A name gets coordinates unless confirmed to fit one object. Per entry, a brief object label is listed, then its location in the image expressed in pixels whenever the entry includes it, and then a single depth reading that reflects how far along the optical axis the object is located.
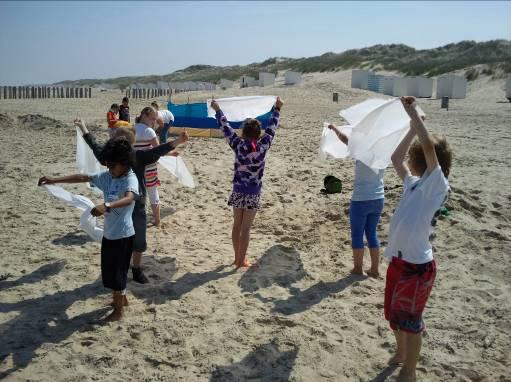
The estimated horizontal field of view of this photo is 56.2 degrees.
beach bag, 7.05
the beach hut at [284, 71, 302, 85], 40.72
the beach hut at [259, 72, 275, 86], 43.12
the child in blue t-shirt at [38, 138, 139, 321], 3.54
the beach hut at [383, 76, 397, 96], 33.72
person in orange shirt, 8.15
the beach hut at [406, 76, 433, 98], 31.16
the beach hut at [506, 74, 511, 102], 25.78
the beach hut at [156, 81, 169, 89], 60.02
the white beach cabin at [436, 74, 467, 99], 29.41
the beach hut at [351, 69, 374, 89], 36.92
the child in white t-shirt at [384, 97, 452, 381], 2.81
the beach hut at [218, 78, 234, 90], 47.81
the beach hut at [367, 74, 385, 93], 35.50
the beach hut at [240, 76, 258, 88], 46.13
